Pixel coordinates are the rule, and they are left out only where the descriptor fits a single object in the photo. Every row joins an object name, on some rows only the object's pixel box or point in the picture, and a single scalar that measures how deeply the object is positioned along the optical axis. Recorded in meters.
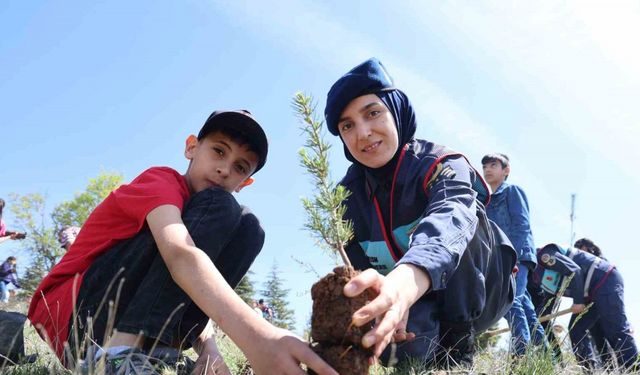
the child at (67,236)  6.01
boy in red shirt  1.65
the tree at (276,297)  25.06
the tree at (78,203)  32.72
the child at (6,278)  11.48
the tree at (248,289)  24.25
